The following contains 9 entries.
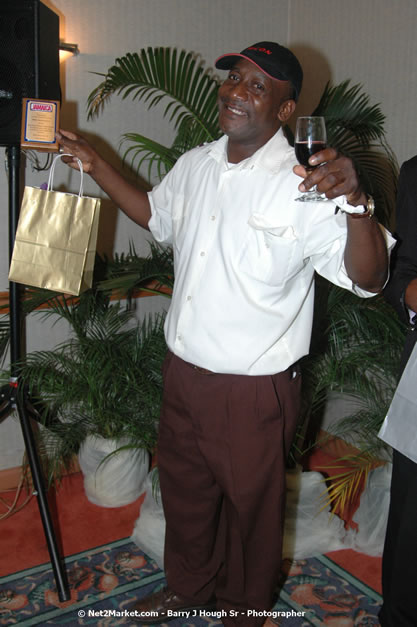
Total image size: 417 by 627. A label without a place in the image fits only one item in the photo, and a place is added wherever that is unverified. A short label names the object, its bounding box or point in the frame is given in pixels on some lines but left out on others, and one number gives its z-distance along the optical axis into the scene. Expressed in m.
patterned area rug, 1.91
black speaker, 1.67
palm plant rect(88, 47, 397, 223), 2.13
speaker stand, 1.87
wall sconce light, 2.42
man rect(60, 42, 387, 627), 1.45
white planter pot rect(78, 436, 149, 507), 2.47
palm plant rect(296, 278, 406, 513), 2.11
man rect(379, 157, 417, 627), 1.49
